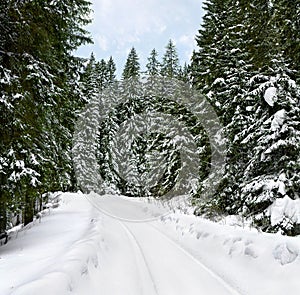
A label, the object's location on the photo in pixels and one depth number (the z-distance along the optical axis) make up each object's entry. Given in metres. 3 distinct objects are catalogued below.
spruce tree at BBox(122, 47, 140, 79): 42.78
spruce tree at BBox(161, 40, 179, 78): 40.31
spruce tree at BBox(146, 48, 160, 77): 42.81
